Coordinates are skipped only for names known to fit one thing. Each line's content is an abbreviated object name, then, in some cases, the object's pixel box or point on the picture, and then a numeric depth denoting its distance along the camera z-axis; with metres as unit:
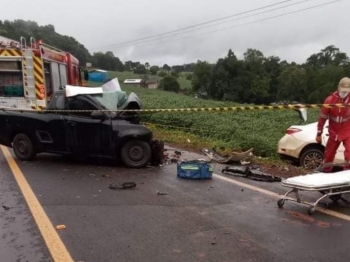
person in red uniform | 6.74
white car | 9.10
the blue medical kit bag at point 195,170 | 7.86
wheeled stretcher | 5.61
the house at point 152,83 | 101.71
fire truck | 12.18
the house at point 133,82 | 89.19
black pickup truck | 8.94
